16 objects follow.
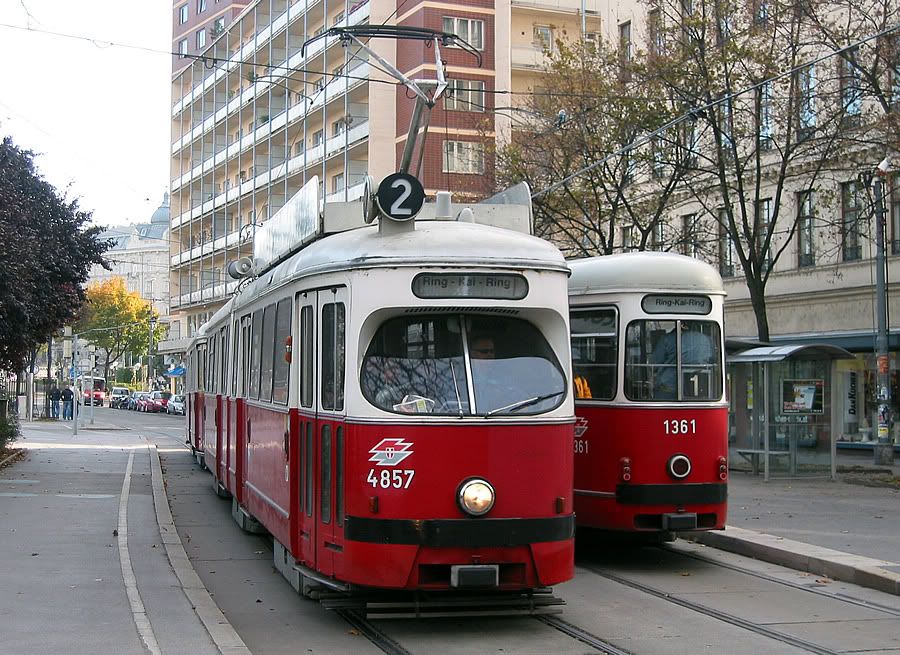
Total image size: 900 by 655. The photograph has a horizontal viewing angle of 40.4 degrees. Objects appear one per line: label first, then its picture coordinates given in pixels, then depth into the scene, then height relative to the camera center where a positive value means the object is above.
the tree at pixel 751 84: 26.08 +6.57
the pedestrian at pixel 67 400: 54.58 -0.81
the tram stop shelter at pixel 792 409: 22.36 -0.48
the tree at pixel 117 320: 96.12 +4.91
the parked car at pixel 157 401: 76.31 -1.18
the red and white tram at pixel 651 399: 11.80 -0.16
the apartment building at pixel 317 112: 53.19 +13.41
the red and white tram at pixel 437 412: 8.32 -0.20
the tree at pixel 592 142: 27.91 +5.80
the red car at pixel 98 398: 98.47 -1.28
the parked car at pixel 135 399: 82.11 -1.14
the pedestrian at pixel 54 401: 55.81 -0.87
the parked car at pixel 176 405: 72.06 -1.35
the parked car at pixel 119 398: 88.94 -1.15
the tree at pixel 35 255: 19.98 +2.36
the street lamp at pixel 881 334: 23.92 +0.99
